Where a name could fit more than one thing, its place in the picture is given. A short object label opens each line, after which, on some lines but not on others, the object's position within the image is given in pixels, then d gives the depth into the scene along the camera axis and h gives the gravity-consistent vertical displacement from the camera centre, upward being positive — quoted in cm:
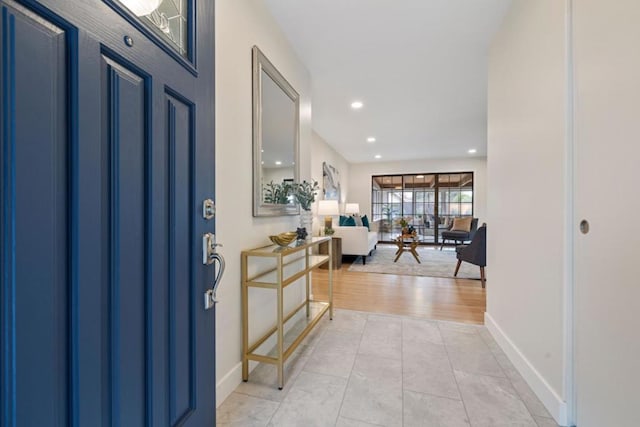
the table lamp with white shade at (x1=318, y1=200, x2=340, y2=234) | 494 +8
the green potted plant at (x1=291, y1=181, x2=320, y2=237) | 236 +13
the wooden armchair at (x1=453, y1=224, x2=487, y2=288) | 359 -52
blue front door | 48 -1
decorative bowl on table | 182 -18
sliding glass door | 775 +34
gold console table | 159 -48
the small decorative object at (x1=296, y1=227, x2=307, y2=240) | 213 -16
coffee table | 540 -63
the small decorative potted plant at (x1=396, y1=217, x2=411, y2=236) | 549 -31
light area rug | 440 -96
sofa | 502 -51
